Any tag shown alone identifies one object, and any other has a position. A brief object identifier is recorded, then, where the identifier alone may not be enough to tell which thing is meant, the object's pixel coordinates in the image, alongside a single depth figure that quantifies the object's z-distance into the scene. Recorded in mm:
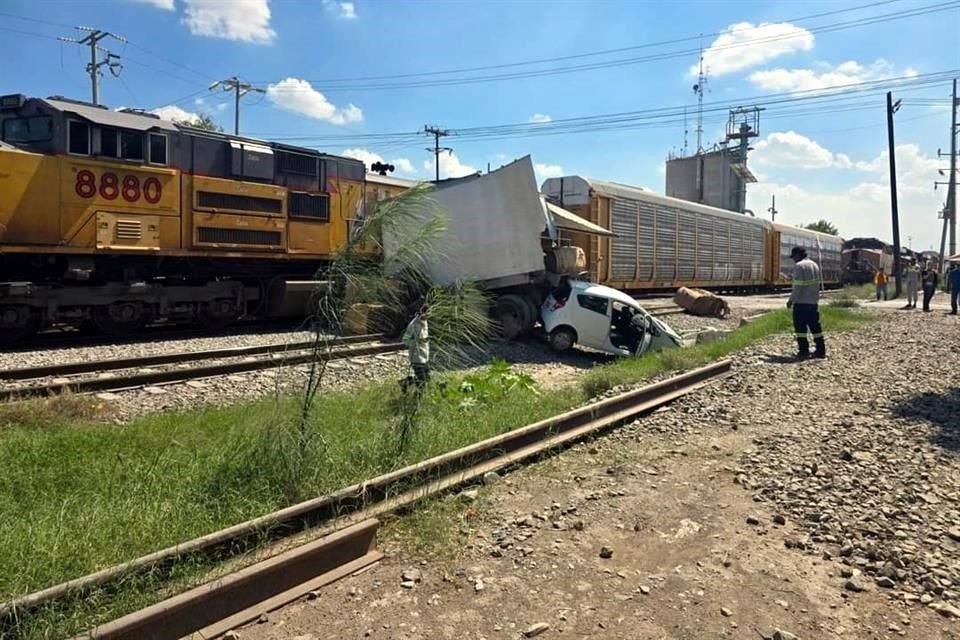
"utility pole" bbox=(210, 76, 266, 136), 43875
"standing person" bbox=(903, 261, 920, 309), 23438
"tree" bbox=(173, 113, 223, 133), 46359
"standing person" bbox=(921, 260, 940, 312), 22750
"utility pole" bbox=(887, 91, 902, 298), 33219
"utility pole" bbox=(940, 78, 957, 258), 49281
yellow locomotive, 10781
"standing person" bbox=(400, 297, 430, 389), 6390
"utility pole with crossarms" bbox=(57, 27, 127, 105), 37812
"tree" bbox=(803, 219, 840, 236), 104125
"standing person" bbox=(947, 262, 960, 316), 20516
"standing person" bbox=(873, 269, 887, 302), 28891
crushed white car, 12711
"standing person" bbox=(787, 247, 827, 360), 10891
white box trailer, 13312
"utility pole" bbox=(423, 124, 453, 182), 55688
